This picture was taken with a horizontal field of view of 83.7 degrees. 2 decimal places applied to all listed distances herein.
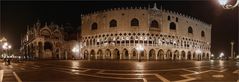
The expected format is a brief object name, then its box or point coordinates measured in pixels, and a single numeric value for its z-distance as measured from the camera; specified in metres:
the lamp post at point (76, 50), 45.78
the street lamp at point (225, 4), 5.08
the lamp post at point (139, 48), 35.76
